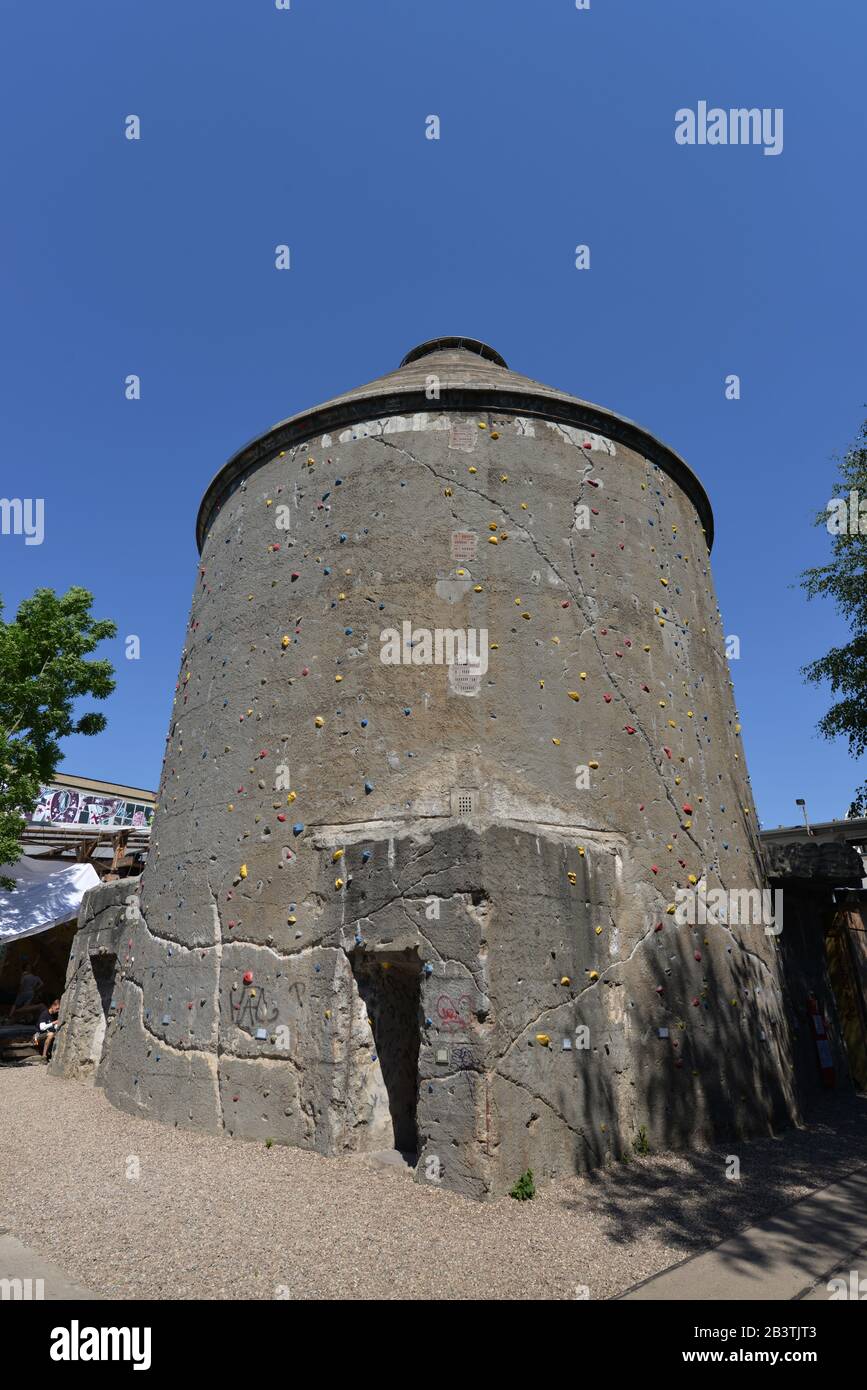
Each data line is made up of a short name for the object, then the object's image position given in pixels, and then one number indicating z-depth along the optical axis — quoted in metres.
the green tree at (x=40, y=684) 12.02
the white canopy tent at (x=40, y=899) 13.98
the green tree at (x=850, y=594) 12.40
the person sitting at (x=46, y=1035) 11.91
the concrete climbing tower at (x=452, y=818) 6.02
